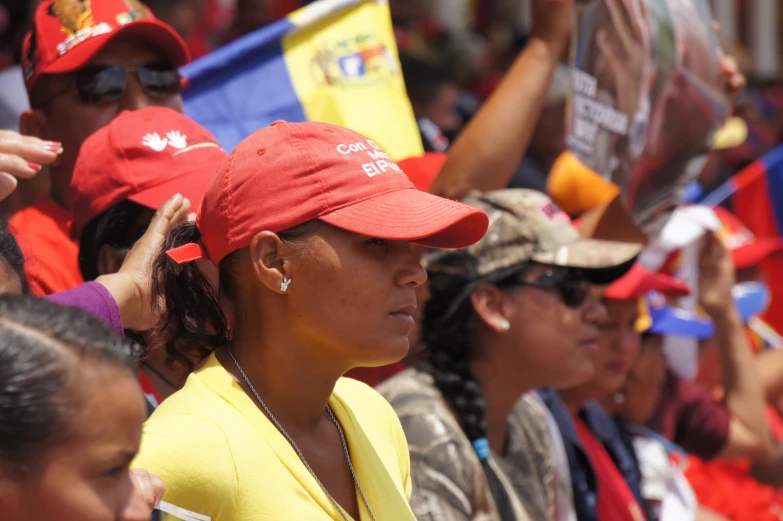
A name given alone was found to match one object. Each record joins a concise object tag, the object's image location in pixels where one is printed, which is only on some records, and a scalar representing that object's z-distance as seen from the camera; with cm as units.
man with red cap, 607
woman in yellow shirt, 392
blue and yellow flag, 787
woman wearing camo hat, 634
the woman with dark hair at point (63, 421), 280
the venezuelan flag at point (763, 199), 1257
